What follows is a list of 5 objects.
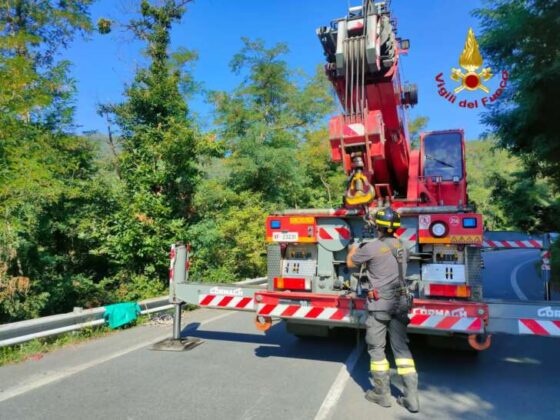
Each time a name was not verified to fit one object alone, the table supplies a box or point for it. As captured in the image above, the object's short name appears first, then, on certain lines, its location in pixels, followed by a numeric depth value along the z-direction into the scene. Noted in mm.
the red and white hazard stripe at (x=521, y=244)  8307
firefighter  4488
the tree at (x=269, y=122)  21359
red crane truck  5043
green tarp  7602
